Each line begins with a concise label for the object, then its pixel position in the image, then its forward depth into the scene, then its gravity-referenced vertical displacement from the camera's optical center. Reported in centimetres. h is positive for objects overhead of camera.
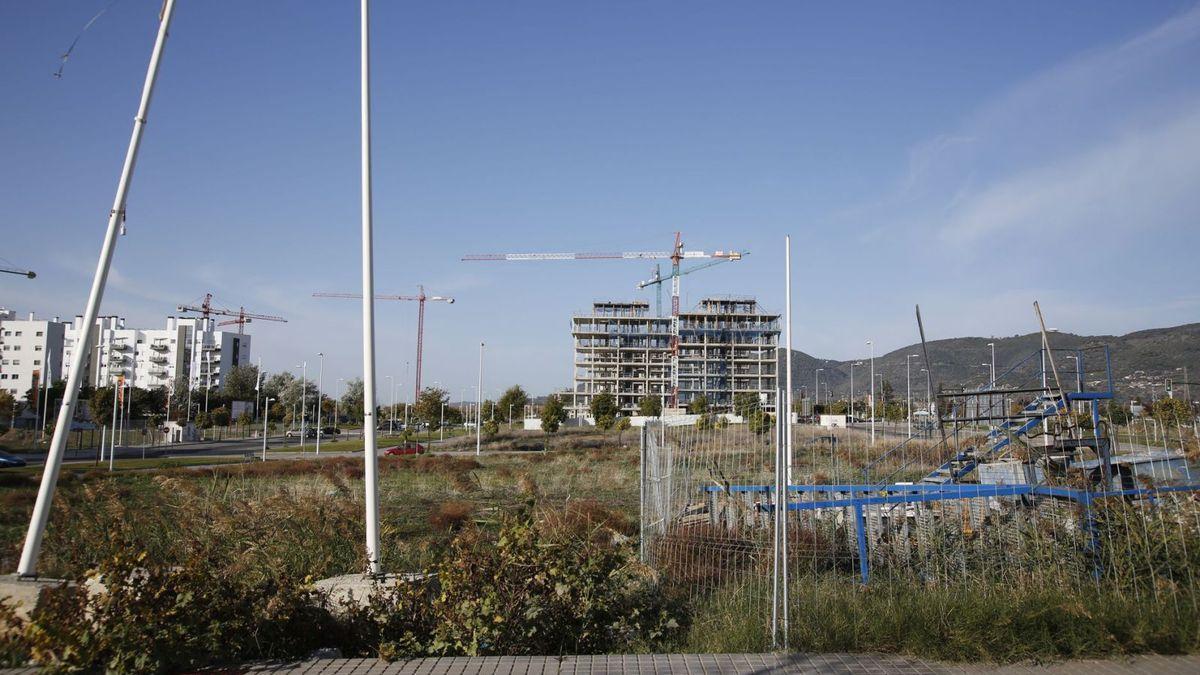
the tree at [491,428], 5947 -200
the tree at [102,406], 5438 +5
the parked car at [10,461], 3550 -248
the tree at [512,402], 6857 -2
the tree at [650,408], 7994 -82
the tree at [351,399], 10031 +62
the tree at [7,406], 6462 +15
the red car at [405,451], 4594 -294
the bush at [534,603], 539 -145
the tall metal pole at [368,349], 643 +48
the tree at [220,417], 7612 -113
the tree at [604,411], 5794 -81
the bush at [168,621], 480 -141
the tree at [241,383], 10150 +290
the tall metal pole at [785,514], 531 -79
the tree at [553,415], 5678 -101
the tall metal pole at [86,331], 587 +62
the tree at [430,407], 6056 -34
